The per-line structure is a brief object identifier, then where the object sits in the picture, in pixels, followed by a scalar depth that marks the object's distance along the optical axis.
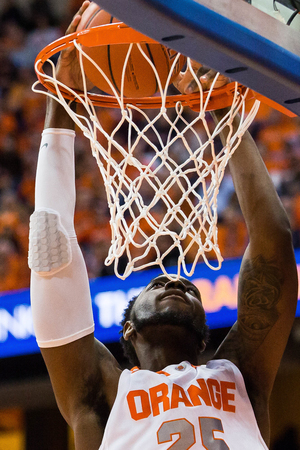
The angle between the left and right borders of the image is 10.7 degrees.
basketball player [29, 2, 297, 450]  3.91
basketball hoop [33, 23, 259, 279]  3.73
